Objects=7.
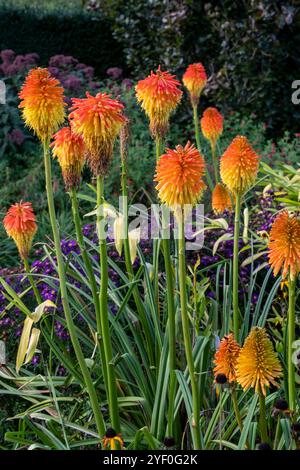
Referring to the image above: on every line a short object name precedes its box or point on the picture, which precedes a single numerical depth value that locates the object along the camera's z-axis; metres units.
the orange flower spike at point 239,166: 2.36
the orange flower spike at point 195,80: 4.15
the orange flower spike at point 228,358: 2.01
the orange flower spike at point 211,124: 3.87
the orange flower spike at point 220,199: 3.32
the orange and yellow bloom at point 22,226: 2.51
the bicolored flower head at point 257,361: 1.91
